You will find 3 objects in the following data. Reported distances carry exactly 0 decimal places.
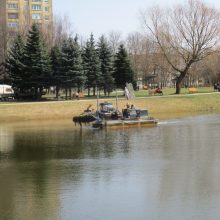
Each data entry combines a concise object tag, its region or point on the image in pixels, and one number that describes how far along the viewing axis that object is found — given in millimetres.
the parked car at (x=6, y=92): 69306
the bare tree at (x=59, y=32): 97562
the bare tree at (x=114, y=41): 120638
